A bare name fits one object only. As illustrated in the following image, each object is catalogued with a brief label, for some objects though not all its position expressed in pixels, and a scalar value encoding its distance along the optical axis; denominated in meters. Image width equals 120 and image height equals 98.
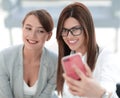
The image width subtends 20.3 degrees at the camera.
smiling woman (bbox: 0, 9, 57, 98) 2.16
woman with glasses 1.82
